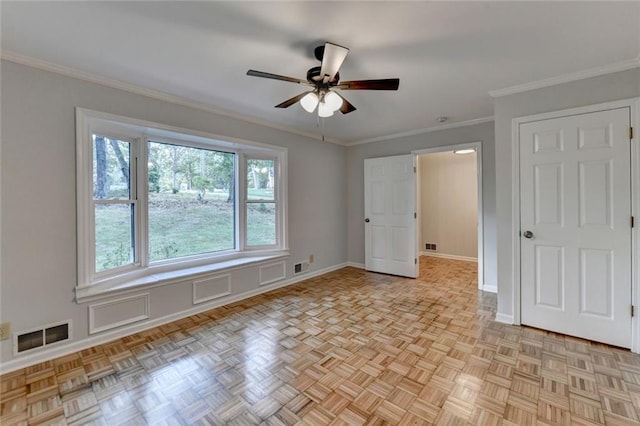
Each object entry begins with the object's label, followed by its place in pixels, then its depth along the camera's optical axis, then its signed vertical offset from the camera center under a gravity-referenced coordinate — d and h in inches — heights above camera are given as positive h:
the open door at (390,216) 177.0 -2.6
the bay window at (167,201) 99.3 +5.8
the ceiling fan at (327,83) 70.6 +37.5
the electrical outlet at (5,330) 80.4 -34.1
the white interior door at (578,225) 91.5 -5.1
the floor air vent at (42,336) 83.2 -38.5
